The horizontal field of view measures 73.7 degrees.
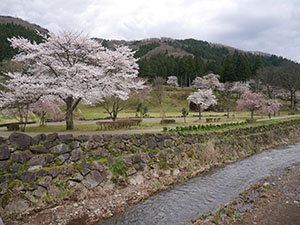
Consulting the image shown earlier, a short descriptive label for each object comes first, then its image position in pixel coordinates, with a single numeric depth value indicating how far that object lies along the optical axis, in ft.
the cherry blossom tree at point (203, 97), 114.11
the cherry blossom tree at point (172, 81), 248.11
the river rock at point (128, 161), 32.70
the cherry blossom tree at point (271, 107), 100.59
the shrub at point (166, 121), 82.58
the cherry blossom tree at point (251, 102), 95.40
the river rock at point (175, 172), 35.93
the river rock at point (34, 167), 26.66
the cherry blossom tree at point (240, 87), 204.03
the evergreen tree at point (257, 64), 227.14
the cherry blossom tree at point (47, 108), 64.49
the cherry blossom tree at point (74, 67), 48.06
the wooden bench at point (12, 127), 60.44
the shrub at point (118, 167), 31.04
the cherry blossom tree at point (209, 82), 218.38
